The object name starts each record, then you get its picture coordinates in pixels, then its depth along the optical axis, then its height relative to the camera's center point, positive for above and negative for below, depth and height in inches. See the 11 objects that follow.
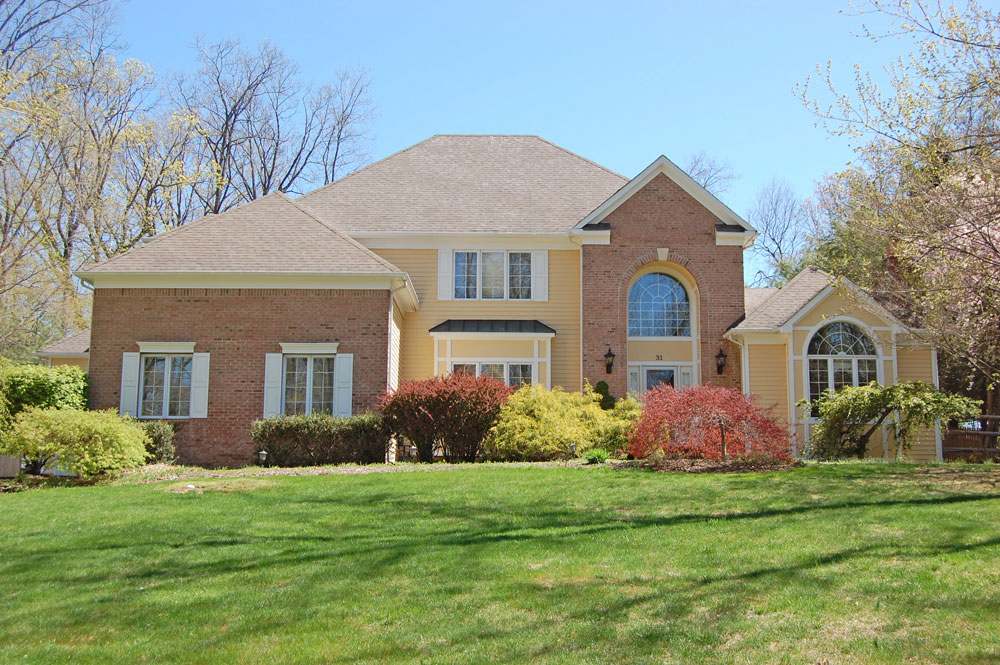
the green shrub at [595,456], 545.6 -28.2
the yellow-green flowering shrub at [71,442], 501.0 -19.2
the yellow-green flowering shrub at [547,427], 587.5 -9.0
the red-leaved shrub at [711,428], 513.3 -7.4
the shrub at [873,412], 569.0 +4.3
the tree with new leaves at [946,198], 373.4 +114.3
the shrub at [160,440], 629.9 -22.0
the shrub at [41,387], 579.8 +18.9
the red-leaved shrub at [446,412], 595.5 +1.7
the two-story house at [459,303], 674.2 +104.1
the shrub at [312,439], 592.1 -19.4
